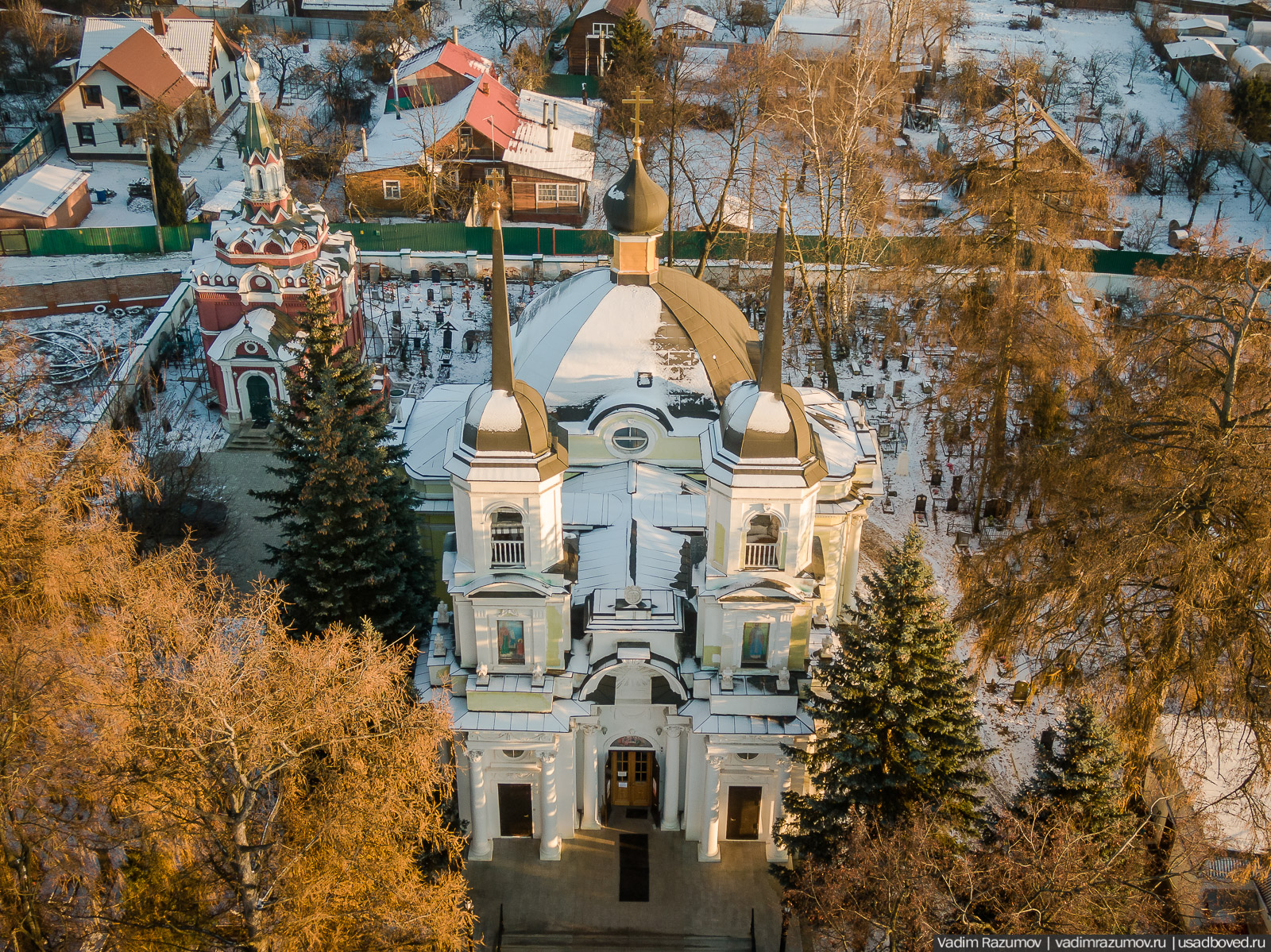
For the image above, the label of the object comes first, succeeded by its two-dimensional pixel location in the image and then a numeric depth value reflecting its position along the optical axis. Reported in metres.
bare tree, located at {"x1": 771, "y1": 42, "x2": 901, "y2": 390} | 33.19
